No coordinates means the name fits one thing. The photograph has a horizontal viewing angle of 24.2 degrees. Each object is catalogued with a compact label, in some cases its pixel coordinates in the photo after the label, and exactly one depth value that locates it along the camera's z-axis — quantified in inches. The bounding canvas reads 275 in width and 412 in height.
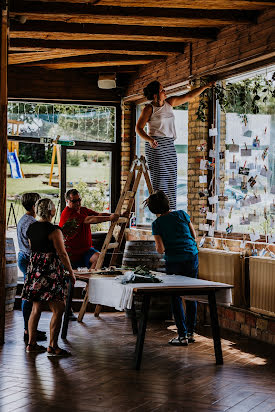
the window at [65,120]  394.3
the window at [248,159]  275.7
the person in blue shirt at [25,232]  266.1
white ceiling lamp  379.6
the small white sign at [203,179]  315.0
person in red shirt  316.8
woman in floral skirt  228.4
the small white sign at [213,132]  309.7
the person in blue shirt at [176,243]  246.4
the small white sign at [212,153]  311.9
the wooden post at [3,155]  248.8
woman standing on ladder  295.7
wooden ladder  311.7
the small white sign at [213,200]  308.8
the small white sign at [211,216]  308.8
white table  211.5
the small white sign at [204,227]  311.9
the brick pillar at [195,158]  318.0
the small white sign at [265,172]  274.0
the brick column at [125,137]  406.6
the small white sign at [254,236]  276.5
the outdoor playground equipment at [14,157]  389.4
